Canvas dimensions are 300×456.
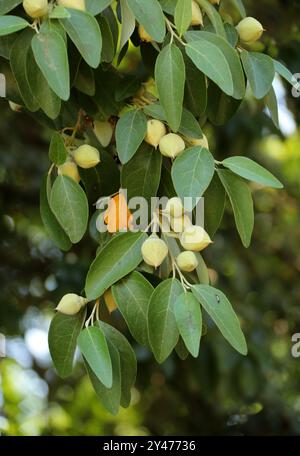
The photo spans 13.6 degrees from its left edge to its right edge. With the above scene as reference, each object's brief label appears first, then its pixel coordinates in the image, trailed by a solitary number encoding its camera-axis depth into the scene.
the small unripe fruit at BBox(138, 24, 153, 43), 1.12
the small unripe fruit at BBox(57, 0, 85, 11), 1.02
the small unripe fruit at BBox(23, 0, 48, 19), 1.01
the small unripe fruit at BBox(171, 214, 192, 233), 1.03
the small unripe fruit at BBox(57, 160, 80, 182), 1.09
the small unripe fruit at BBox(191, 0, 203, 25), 1.10
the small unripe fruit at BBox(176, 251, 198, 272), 1.01
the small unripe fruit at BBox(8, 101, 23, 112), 1.21
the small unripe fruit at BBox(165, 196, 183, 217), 1.02
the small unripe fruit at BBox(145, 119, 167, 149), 1.08
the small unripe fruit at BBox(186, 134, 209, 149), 1.08
